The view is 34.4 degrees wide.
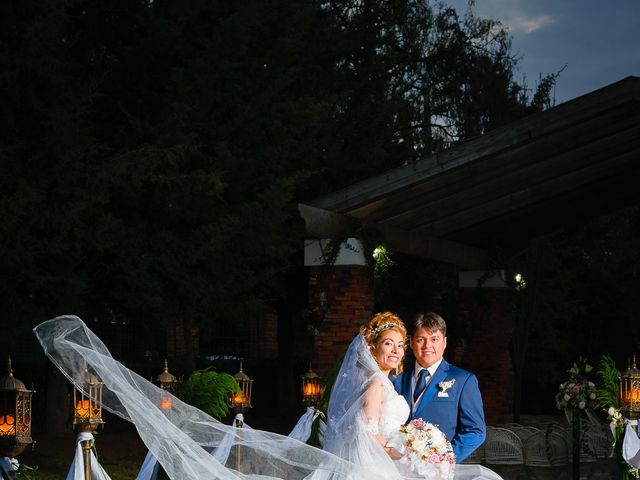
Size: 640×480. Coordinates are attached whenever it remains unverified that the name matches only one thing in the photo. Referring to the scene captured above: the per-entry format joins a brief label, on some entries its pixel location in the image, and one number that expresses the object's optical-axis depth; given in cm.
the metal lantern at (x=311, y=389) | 1259
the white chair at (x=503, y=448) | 1427
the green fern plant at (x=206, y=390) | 1102
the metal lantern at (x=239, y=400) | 1198
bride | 610
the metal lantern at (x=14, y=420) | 729
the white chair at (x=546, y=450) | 1412
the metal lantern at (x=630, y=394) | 1049
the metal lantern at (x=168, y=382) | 1104
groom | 612
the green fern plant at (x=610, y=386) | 1112
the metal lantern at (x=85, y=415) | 824
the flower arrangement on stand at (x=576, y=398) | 1219
